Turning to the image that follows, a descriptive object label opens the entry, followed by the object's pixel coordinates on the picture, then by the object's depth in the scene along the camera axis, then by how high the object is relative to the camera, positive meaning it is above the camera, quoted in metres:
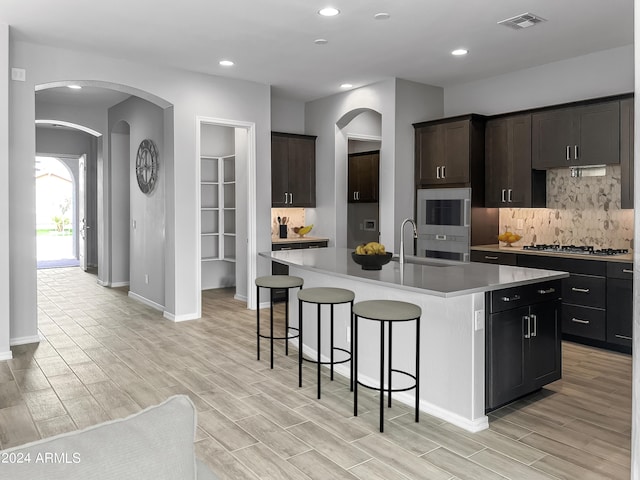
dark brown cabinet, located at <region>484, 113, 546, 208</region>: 5.54 +0.61
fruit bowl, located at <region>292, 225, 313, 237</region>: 7.54 -0.10
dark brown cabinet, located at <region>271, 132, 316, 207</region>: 7.21 +0.76
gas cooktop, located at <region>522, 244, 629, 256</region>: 4.94 -0.28
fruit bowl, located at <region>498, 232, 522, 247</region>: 5.82 -0.18
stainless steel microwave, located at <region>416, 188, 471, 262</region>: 5.88 -0.01
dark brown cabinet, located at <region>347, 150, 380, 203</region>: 7.96 +0.73
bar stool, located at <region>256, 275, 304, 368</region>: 4.18 -0.48
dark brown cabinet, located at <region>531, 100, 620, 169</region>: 4.82 +0.85
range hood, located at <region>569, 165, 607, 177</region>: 5.12 +0.51
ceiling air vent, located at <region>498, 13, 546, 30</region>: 4.19 +1.67
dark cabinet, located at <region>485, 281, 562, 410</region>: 3.13 -0.77
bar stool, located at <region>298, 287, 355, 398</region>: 3.59 -0.52
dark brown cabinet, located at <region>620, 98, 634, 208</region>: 4.69 +0.65
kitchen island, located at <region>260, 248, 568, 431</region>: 3.05 -0.64
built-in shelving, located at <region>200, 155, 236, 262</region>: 7.83 +0.23
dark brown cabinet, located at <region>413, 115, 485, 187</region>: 5.85 +0.84
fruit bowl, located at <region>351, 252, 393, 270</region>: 3.69 -0.27
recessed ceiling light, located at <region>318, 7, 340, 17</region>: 4.07 +1.69
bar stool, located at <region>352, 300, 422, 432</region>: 2.94 -0.54
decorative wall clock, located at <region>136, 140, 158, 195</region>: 6.55 +0.77
